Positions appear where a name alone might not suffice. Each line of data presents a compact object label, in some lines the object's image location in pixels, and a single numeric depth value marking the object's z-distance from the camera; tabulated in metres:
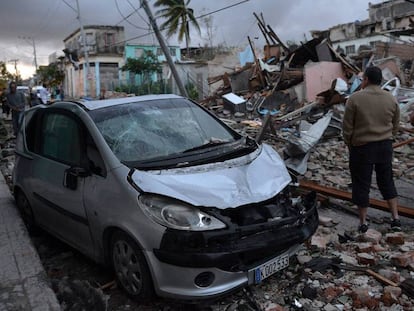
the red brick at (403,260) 3.71
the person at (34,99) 17.33
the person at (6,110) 17.35
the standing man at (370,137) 4.42
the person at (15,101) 11.63
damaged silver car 2.98
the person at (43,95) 17.88
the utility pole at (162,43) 15.58
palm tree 36.31
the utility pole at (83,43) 35.23
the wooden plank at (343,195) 4.84
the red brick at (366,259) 3.80
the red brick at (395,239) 4.24
